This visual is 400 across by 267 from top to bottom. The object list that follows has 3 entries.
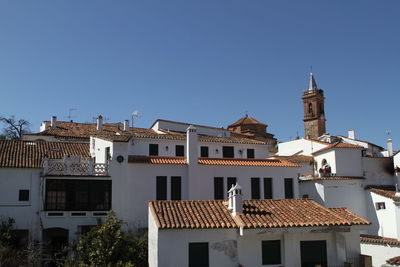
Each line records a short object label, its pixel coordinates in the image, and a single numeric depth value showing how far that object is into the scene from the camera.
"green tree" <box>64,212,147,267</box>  20.36
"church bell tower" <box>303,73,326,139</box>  75.00
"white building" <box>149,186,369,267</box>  17.36
